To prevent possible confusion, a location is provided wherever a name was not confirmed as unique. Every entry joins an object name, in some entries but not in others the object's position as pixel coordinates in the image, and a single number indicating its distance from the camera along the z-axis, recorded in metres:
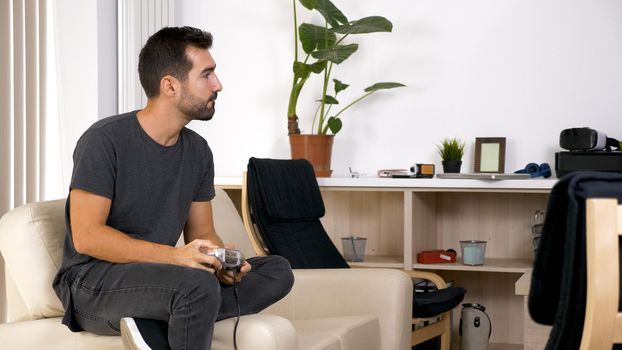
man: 2.03
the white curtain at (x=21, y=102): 3.45
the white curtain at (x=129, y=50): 4.09
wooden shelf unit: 3.95
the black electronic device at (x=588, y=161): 3.60
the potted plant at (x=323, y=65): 3.86
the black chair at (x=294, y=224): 3.37
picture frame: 4.01
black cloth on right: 1.28
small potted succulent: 3.96
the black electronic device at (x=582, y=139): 3.61
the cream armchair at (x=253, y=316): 2.15
